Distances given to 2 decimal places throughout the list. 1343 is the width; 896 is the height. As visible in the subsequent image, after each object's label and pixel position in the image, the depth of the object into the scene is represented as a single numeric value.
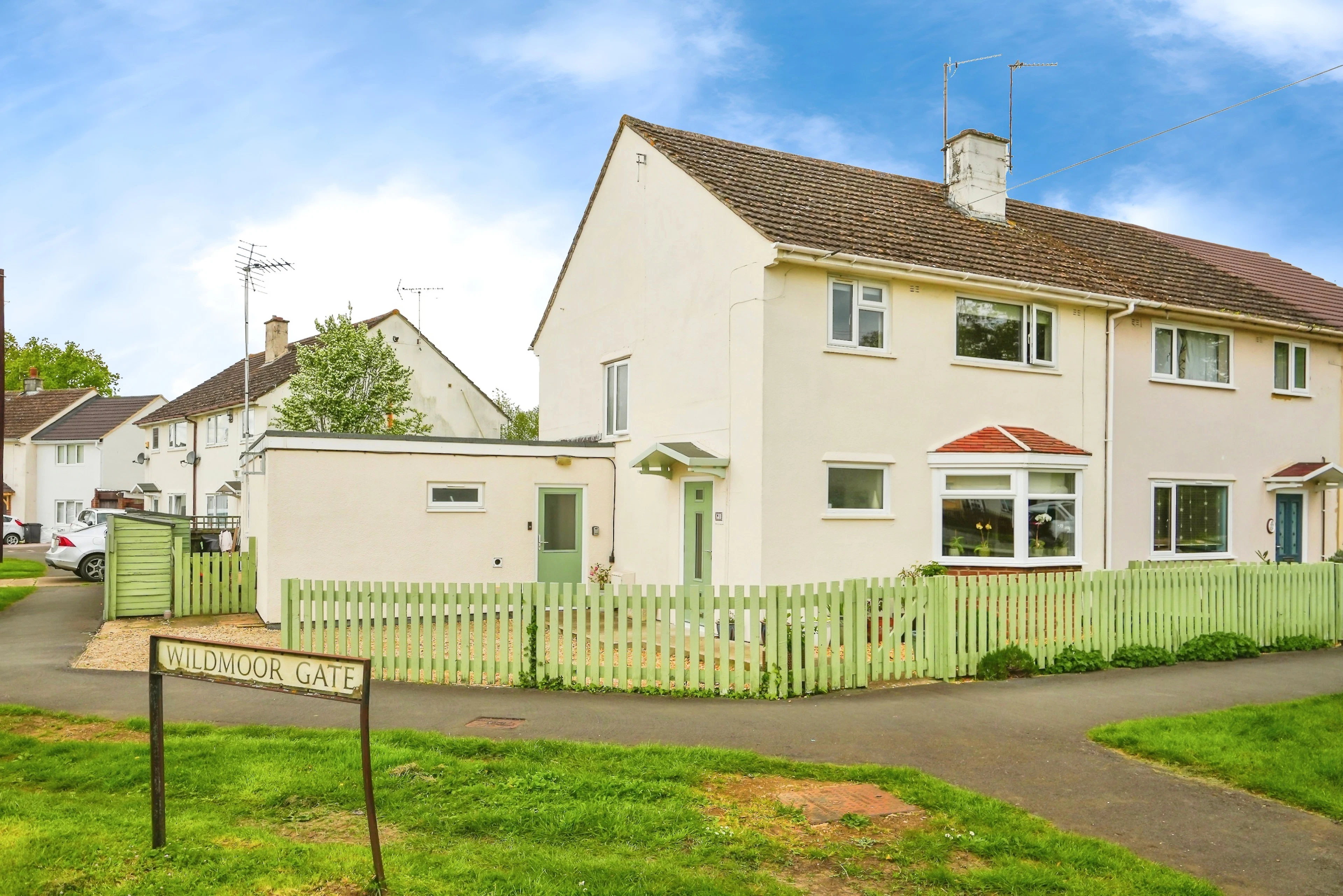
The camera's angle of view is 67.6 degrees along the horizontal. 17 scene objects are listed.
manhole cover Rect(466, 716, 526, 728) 8.92
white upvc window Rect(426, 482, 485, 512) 16.86
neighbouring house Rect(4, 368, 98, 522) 55.94
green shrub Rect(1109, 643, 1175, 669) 12.72
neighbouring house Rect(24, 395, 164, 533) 53.56
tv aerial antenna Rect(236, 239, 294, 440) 29.45
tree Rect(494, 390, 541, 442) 45.88
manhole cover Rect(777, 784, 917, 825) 6.51
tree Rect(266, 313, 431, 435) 29.34
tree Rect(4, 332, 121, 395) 73.69
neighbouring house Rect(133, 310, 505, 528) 35.34
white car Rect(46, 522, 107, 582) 24.77
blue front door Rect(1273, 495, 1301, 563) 19.58
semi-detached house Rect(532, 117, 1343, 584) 14.84
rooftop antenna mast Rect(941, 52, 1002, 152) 19.86
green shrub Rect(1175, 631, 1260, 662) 13.23
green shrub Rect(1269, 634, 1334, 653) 14.10
